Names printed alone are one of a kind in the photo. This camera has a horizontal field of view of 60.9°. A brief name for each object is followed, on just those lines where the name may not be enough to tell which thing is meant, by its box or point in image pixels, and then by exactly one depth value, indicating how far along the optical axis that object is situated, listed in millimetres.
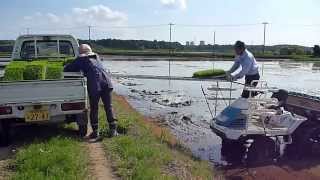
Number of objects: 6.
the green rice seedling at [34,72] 5269
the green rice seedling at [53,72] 5321
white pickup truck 4654
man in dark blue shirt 5075
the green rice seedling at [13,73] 5214
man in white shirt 5701
